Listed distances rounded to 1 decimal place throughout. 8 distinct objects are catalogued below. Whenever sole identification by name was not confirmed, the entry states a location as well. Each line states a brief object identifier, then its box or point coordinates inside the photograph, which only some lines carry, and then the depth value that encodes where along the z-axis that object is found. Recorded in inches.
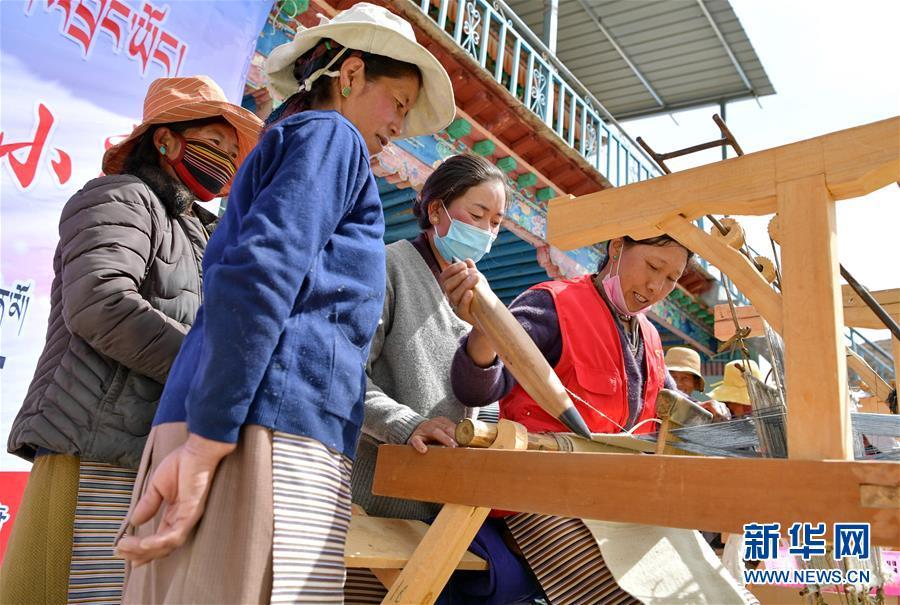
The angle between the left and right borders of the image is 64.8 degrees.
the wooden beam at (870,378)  133.0
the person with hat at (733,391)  164.4
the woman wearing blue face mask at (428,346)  61.7
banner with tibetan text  101.3
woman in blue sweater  38.1
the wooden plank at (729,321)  145.8
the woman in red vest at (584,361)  58.7
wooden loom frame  37.2
